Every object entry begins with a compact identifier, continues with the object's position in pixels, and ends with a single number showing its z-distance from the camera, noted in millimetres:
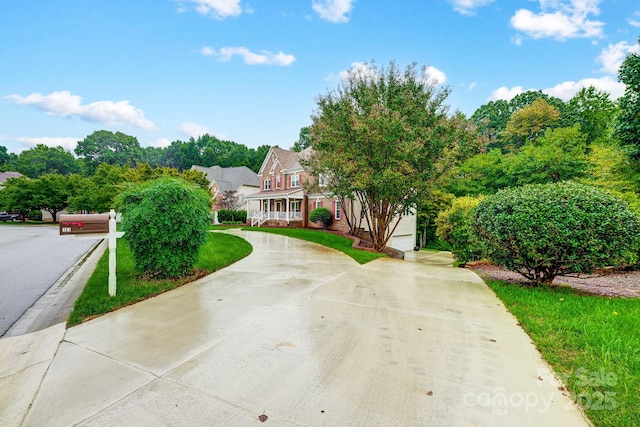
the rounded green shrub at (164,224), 5512
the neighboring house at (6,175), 46753
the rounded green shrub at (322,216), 21109
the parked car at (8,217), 38375
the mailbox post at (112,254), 4969
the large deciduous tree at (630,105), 8637
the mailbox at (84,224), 4691
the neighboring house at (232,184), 34594
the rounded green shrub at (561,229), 5086
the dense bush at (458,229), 10203
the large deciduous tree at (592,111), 24297
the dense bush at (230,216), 29672
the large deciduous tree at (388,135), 10406
